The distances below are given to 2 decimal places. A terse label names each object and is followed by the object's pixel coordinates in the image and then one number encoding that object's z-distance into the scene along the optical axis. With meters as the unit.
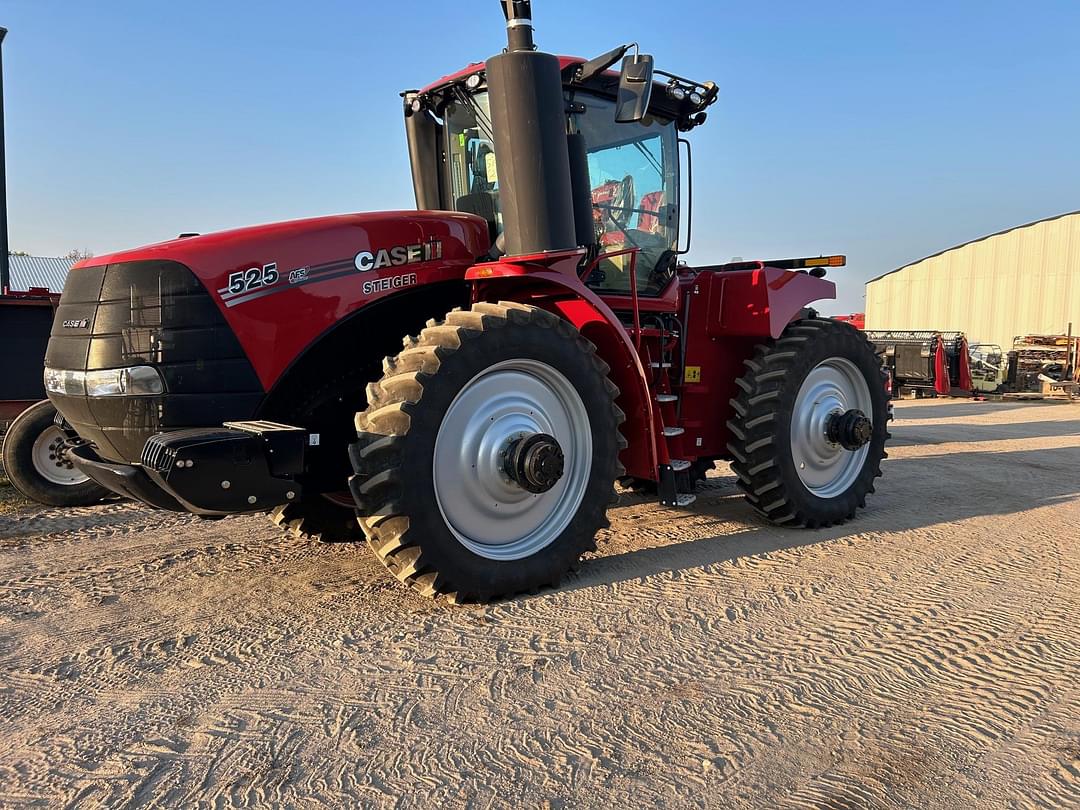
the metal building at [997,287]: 28.19
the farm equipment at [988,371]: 20.09
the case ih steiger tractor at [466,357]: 3.42
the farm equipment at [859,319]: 32.64
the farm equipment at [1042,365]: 20.80
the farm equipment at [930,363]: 19.19
